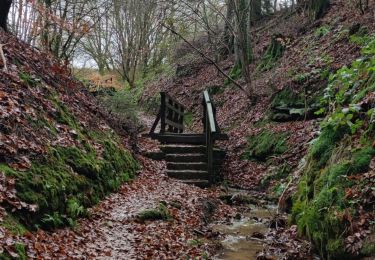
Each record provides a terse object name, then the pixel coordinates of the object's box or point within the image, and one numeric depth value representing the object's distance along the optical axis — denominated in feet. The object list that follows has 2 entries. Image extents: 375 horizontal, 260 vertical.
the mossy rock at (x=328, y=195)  15.94
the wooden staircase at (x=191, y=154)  34.81
